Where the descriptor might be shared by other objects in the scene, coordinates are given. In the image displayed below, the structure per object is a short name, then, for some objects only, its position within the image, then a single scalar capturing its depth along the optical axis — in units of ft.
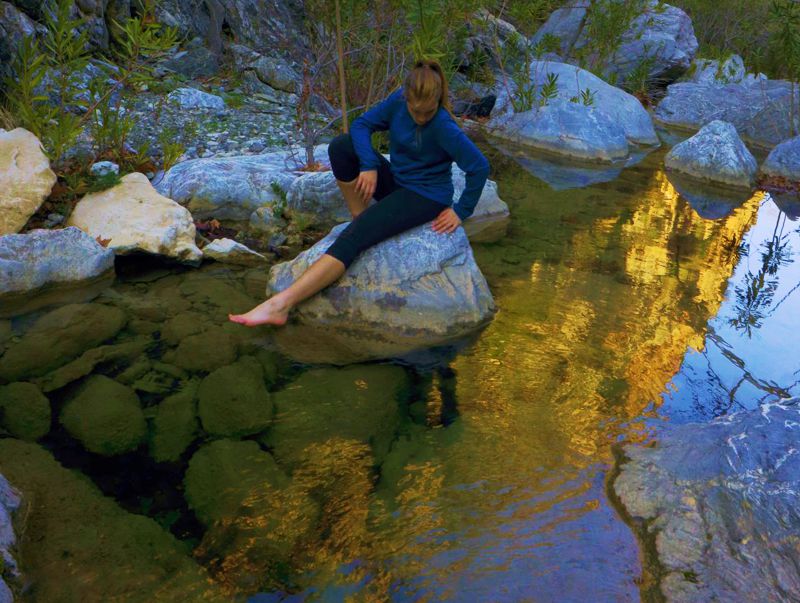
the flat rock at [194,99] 28.22
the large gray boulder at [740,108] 39.34
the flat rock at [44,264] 13.62
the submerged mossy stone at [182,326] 12.60
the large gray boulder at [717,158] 30.37
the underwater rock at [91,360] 10.91
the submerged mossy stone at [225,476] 8.48
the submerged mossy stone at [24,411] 9.59
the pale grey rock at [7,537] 6.51
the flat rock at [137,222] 15.55
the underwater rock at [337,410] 10.00
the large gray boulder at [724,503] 7.44
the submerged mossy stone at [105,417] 9.53
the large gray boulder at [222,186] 18.62
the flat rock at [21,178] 14.96
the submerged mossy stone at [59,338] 11.29
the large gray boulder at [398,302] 13.43
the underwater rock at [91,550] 7.09
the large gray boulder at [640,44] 46.13
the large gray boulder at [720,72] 51.16
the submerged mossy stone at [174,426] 9.51
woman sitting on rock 12.98
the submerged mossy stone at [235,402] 10.16
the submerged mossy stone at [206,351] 11.76
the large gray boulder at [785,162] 30.91
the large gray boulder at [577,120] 33.58
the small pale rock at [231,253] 16.38
